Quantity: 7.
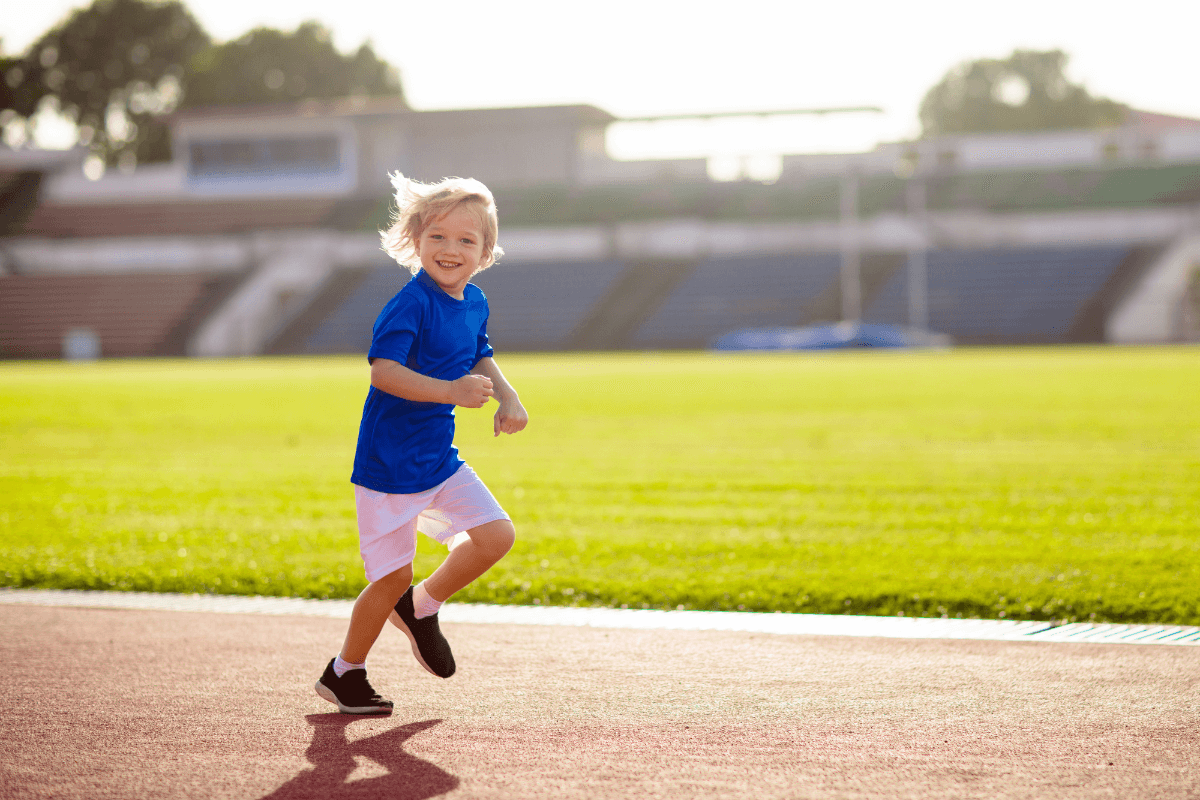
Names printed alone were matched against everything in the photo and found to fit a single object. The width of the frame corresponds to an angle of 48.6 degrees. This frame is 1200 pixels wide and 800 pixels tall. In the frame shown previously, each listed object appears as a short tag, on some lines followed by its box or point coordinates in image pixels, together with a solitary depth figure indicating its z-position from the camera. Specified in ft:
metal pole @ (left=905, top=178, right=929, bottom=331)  157.07
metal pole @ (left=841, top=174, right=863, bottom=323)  158.71
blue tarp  143.23
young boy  13.50
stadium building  159.43
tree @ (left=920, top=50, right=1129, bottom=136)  276.00
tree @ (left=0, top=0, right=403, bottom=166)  266.36
